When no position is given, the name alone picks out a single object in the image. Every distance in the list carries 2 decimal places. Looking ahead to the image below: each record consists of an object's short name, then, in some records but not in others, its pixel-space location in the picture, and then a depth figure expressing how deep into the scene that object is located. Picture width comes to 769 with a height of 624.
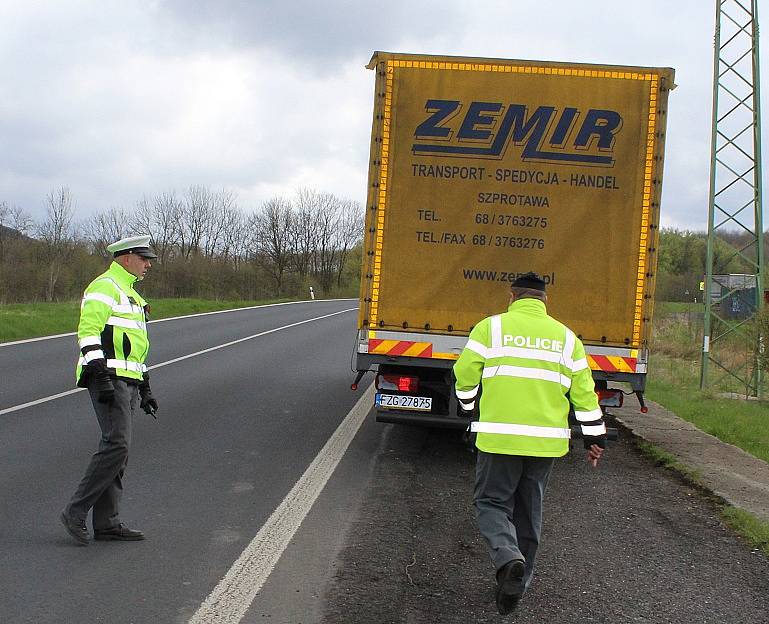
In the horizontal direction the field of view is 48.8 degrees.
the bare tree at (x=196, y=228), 67.75
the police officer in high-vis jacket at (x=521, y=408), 4.48
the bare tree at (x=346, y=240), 69.38
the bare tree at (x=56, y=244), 45.38
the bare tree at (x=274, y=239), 63.34
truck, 7.68
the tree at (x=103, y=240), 54.28
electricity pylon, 15.99
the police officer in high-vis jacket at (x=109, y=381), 5.20
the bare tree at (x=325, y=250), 67.94
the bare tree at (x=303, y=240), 65.81
